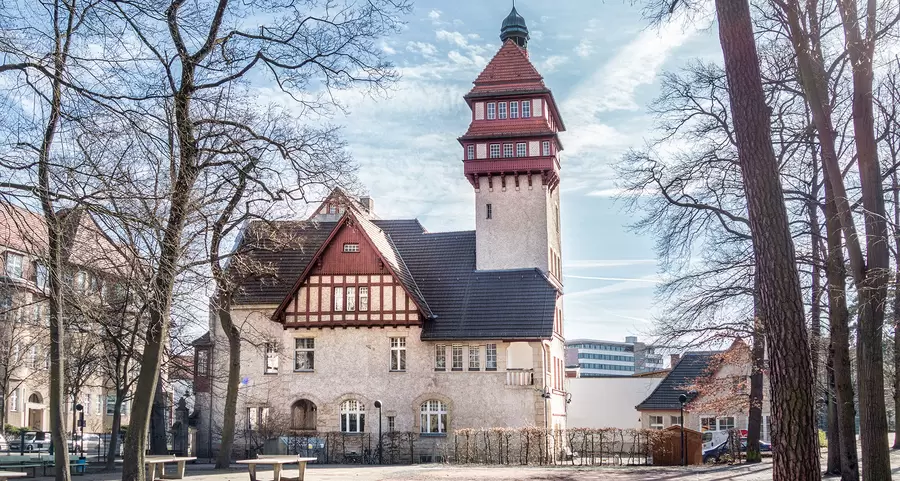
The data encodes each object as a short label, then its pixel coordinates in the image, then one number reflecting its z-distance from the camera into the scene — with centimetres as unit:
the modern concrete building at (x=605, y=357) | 18550
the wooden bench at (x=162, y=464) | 2131
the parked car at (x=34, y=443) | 3512
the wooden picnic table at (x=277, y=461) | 2194
